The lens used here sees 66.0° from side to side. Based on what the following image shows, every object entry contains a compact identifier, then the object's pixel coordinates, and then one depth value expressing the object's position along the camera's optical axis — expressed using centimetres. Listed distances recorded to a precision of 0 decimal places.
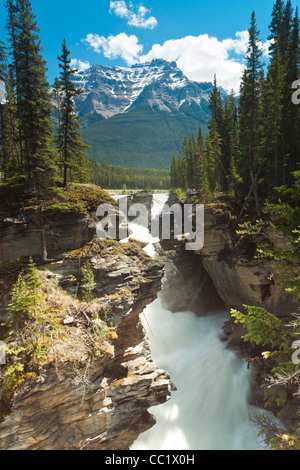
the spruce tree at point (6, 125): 2009
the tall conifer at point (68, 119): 1621
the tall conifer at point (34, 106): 1381
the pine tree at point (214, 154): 2948
